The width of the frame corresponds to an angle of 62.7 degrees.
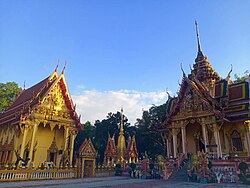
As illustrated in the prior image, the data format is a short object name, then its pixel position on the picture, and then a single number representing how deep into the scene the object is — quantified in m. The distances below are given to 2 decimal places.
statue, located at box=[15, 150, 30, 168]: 14.34
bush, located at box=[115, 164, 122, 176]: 19.07
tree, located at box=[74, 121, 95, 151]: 34.81
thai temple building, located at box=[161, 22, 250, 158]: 17.34
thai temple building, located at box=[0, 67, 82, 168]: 17.27
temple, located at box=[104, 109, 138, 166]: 25.96
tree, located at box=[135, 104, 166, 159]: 34.75
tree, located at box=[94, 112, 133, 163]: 36.50
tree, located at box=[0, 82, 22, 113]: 28.11
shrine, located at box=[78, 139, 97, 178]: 16.72
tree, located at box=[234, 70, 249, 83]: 34.75
